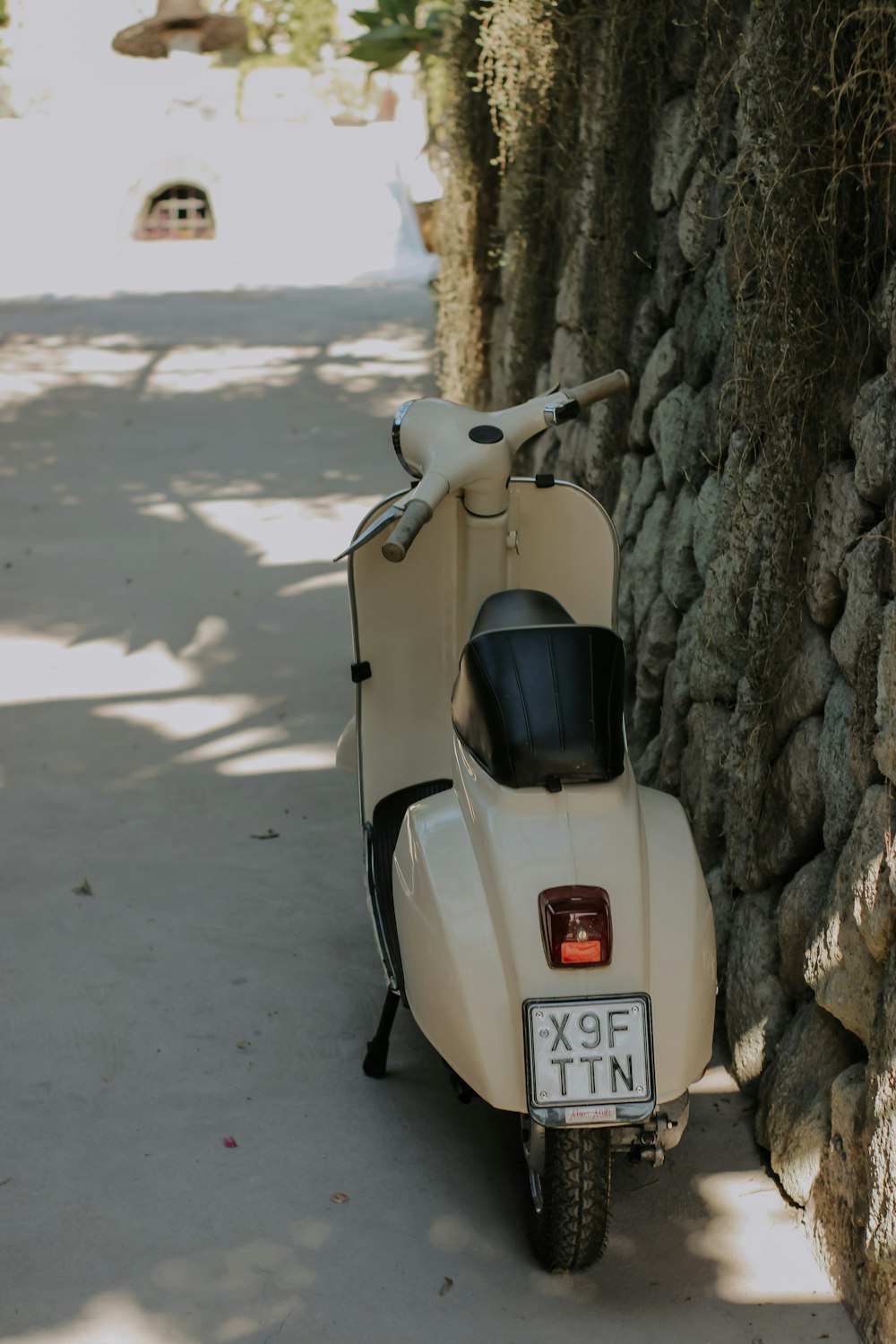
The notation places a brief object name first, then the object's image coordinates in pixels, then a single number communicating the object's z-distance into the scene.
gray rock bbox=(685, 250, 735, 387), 3.19
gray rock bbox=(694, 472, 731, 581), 3.11
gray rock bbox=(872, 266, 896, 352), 2.26
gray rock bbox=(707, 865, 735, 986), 2.98
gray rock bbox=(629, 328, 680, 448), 3.65
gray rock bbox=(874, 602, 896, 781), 2.14
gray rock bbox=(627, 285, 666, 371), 3.88
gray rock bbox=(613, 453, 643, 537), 4.07
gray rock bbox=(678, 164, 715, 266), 3.35
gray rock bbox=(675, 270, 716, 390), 3.40
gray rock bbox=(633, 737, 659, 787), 3.61
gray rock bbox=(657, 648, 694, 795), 3.38
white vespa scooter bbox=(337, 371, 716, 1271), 2.14
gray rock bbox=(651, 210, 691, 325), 3.64
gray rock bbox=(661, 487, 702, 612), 3.42
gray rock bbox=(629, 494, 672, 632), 3.71
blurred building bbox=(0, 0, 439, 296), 16.70
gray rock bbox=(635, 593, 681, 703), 3.56
